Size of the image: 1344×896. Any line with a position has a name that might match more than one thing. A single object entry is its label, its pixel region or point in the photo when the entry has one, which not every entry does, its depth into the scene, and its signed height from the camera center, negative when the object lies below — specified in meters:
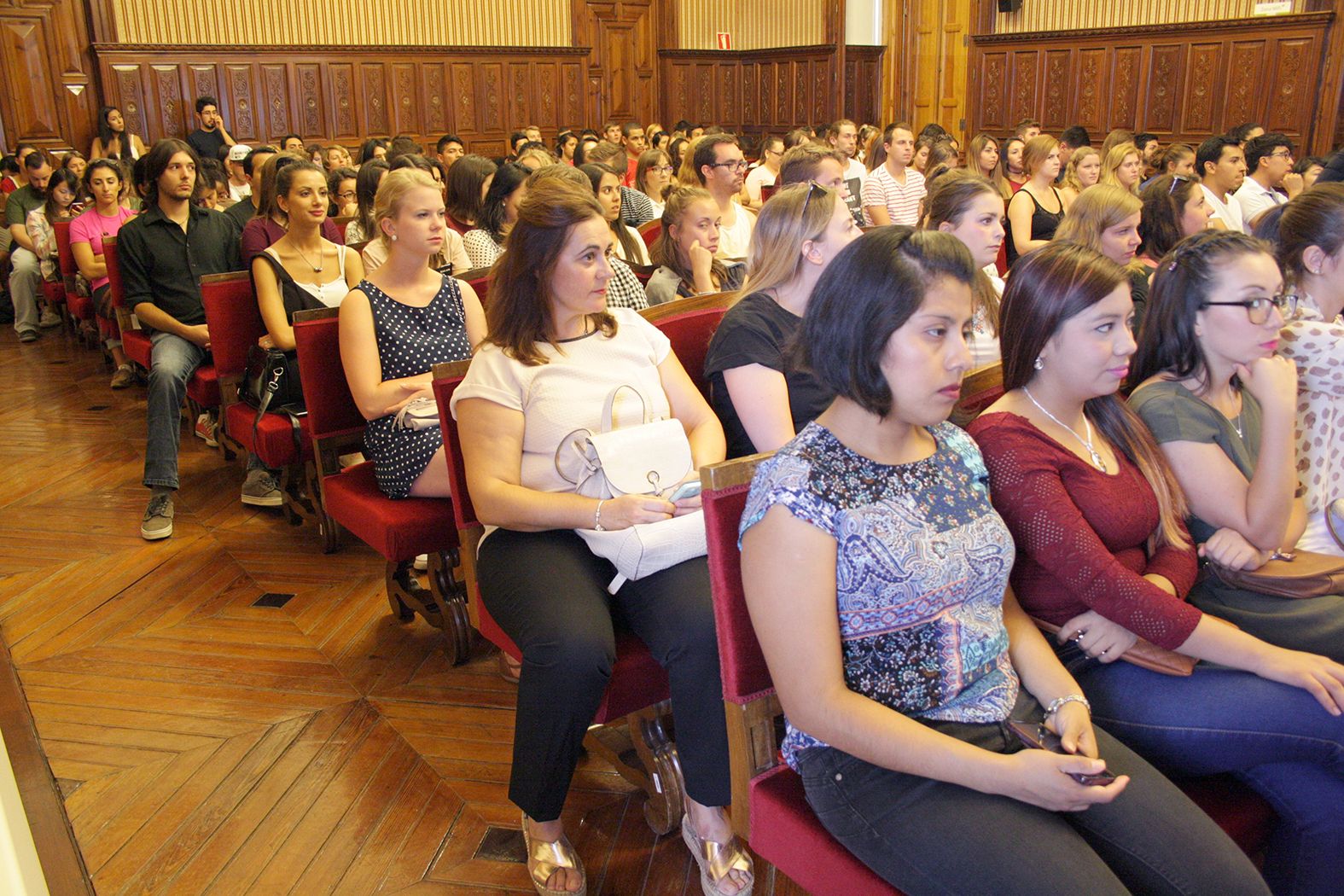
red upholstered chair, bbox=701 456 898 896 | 1.51 -0.84
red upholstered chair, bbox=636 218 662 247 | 4.95 -0.38
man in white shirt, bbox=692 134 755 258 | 4.78 -0.13
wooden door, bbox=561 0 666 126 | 13.38 +1.13
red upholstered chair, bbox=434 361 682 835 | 2.02 -1.00
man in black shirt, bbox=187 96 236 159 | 11.03 +0.27
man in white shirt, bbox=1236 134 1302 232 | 6.32 -0.29
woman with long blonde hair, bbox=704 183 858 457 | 2.29 -0.38
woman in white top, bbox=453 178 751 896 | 1.92 -0.68
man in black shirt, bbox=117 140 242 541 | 4.32 -0.38
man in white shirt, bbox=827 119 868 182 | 8.64 +0.03
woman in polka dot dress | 2.87 -0.48
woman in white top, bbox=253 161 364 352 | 3.69 -0.37
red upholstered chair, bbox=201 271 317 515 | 3.60 -0.84
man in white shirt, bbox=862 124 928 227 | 6.84 -0.30
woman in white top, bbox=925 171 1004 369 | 3.15 -0.22
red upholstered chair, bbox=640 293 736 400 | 2.64 -0.43
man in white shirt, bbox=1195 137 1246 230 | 6.09 -0.23
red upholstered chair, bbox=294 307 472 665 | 2.79 -0.90
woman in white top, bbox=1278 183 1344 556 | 2.24 -0.51
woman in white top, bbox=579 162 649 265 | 4.44 -0.30
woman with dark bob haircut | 1.35 -0.66
